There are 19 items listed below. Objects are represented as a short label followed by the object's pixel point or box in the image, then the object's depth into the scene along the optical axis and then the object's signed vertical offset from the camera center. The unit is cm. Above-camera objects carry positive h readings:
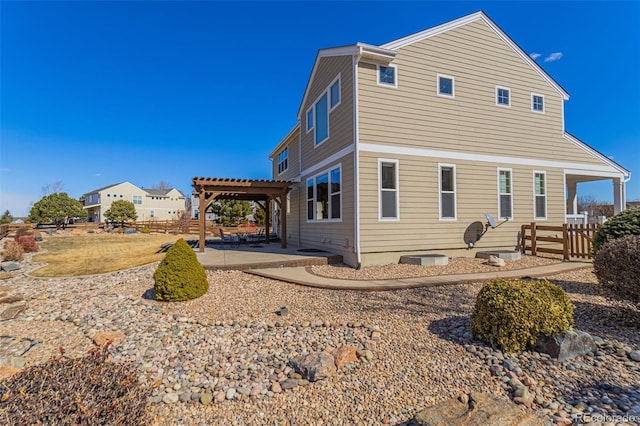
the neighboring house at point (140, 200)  4556 +333
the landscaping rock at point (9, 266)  982 -154
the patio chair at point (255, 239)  1351 -101
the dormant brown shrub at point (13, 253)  1140 -126
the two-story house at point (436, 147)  841 +234
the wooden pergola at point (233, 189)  1032 +116
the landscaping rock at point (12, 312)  529 -168
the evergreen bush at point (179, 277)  554 -110
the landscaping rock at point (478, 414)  214 -149
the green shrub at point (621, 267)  409 -72
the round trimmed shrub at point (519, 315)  332 -113
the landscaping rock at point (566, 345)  318 -141
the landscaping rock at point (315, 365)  304 -157
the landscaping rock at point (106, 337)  414 -168
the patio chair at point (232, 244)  1326 -115
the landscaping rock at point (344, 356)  324 -156
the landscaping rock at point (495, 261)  809 -122
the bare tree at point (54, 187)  5159 +591
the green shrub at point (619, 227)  609 -21
